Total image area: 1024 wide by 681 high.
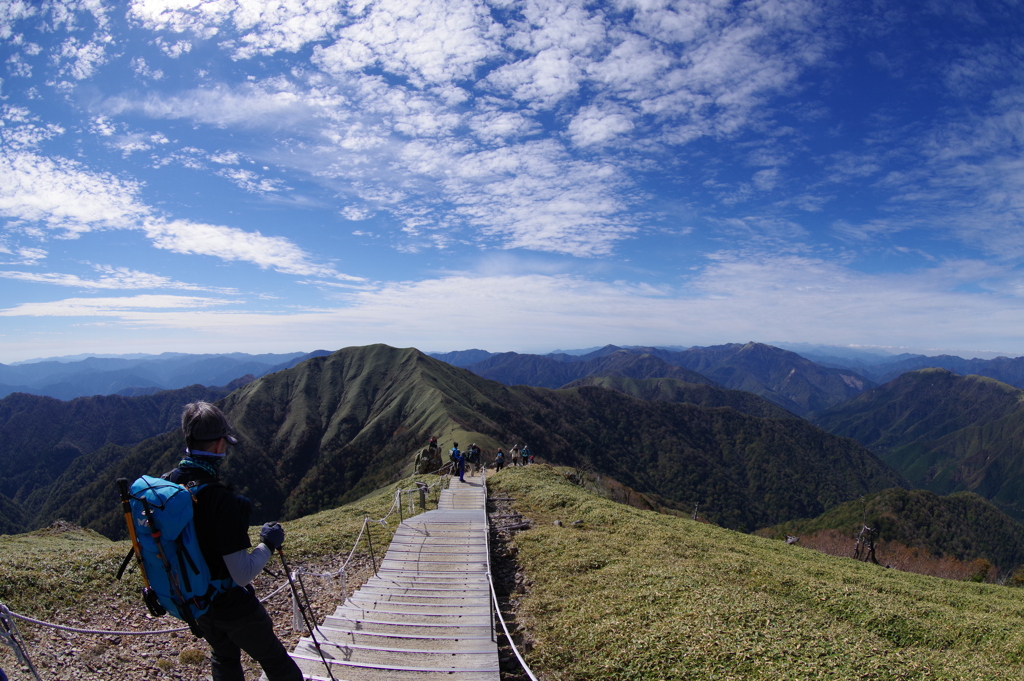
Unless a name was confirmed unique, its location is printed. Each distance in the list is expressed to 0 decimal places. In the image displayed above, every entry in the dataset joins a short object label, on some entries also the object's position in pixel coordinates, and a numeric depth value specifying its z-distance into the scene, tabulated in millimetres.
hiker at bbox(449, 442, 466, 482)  25002
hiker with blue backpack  4633
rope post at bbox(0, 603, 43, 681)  5000
